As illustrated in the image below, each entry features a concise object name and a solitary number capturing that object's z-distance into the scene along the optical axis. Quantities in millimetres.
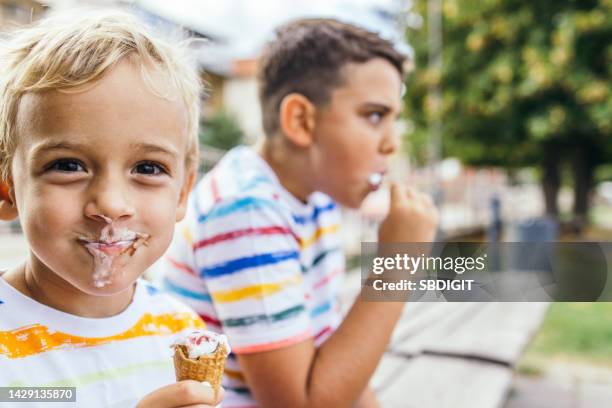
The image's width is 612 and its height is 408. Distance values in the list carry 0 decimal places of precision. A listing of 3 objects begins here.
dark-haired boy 1130
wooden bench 1754
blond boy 781
